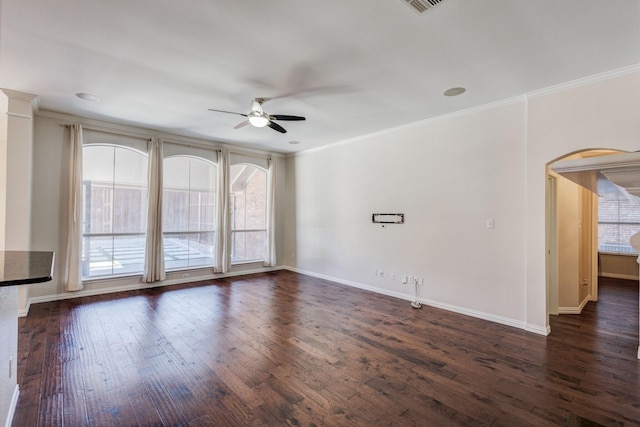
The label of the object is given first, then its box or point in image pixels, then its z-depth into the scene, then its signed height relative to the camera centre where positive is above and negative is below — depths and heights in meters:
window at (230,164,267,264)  7.05 +0.11
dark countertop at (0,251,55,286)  1.15 -0.24
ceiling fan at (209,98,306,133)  3.64 +1.25
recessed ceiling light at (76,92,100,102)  4.01 +1.64
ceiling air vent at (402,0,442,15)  2.20 +1.60
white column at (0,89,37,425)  3.98 +0.56
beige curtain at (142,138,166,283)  5.59 -0.10
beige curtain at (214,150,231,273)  6.49 -0.06
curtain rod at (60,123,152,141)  5.01 +1.50
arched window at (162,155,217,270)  6.05 +0.09
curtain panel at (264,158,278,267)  7.39 -0.06
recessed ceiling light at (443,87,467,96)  3.68 +1.60
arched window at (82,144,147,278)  5.22 +0.11
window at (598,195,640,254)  6.94 -0.15
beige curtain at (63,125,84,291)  4.84 -0.01
